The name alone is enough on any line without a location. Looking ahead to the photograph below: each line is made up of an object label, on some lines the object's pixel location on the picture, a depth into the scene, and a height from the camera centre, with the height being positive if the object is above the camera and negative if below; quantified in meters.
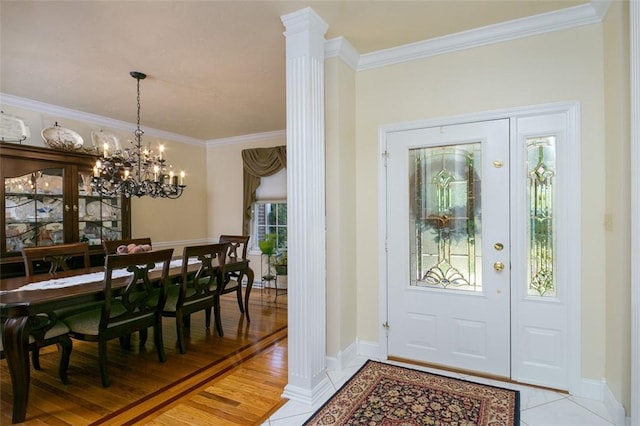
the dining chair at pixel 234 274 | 4.10 -0.80
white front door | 2.65 -0.30
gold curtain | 5.77 +0.81
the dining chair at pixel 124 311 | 2.56 -0.85
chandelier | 3.23 +0.38
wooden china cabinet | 3.55 +0.11
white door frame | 2.40 -0.22
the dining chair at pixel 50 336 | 2.40 -0.92
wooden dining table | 2.17 -0.68
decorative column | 2.38 +0.06
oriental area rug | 2.12 -1.34
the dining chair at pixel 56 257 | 3.24 -0.46
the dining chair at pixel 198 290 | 3.24 -0.85
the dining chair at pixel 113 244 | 3.87 -0.38
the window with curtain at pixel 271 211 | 6.00 +0.02
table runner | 2.73 -0.61
